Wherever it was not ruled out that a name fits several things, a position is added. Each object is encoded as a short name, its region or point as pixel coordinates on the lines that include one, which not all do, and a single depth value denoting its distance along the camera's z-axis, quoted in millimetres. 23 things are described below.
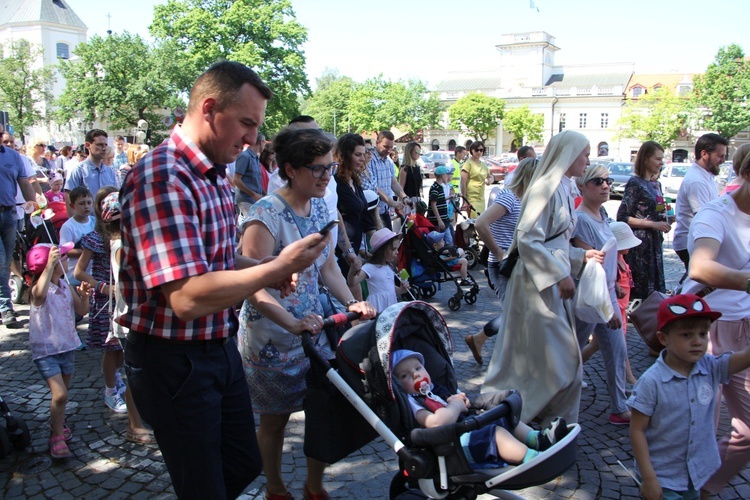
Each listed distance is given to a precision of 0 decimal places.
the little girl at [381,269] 5410
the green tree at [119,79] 52969
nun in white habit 4230
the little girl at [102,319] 4660
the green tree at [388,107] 81812
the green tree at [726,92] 65875
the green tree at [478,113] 80062
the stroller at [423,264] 7945
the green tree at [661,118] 64625
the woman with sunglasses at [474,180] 11705
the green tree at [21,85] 50750
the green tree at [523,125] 79500
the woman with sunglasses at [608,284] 4641
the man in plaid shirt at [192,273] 1933
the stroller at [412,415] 2389
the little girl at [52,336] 3998
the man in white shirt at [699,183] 6270
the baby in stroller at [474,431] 2592
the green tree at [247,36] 48750
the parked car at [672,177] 22531
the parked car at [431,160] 39119
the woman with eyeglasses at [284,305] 3049
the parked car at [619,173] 25195
